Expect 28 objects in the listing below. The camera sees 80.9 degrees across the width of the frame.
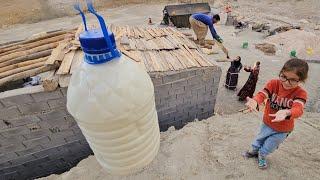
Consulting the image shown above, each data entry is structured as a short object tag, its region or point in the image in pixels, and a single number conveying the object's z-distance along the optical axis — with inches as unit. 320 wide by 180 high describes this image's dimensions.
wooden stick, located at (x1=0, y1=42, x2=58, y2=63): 127.0
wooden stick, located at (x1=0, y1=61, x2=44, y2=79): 114.8
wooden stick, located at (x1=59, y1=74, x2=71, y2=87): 101.9
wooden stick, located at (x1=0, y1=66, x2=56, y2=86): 110.3
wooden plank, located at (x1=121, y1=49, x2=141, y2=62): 111.9
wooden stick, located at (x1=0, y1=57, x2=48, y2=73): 120.6
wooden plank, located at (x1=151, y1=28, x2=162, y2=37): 157.4
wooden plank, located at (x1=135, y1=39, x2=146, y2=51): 132.5
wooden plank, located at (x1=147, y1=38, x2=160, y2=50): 135.4
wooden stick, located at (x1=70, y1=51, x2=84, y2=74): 104.7
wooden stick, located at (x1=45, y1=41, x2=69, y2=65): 109.4
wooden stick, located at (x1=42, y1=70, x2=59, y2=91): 100.2
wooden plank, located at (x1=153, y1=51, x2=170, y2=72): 116.5
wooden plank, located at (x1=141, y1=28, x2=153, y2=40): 150.6
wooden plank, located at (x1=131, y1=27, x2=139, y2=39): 150.7
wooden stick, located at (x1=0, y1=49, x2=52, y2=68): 124.0
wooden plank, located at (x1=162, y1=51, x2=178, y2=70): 118.1
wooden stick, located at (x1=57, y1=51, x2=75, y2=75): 101.6
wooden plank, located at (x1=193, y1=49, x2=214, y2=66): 124.0
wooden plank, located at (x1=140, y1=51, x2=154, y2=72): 113.5
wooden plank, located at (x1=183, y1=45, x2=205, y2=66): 124.6
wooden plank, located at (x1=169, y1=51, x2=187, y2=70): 118.7
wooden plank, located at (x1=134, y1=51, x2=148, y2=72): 113.5
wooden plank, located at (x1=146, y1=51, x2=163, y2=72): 114.9
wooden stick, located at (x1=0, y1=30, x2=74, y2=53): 138.0
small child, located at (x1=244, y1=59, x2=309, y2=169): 73.1
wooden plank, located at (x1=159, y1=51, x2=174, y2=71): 117.7
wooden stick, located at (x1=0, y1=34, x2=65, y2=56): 134.6
